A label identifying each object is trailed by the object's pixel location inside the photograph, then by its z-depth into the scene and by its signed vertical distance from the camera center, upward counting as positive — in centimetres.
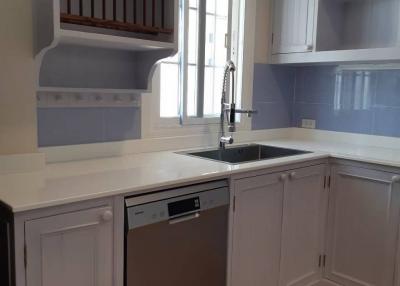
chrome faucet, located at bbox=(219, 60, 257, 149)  259 -10
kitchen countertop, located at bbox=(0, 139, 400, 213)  143 -36
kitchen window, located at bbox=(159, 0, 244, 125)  258 +22
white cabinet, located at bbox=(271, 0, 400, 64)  273 +49
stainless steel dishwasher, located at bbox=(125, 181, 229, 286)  163 -62
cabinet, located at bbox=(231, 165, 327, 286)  211 -74
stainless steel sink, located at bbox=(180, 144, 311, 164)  260 -38
